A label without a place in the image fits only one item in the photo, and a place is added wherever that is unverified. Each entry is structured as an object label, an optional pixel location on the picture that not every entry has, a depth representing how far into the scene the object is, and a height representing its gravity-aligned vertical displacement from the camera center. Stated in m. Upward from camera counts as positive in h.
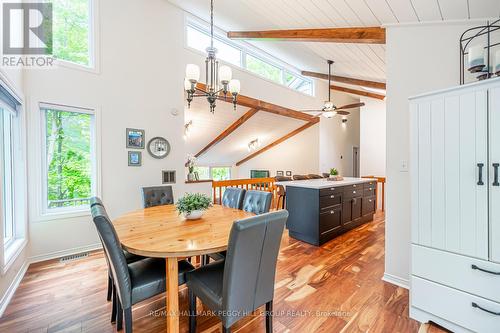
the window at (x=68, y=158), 3.16 +0.13
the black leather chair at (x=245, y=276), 1.32 -0.71
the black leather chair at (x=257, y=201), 2.51 -0.42
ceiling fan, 5.09 +1.25
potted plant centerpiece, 2.12 -0.38
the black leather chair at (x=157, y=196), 3.09 -0.42
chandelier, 2.50 +0.98
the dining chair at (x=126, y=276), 1.39 -0.79
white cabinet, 1.53 -0.29
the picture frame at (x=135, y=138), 3.63 +0.47
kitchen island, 3.51 -0.75
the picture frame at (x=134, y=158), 3.66 +0.14
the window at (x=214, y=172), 8.25 -0.27
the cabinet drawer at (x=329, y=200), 3.52 -0.59
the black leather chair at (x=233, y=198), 2.93 -0.44
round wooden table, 1.45 -0.53
